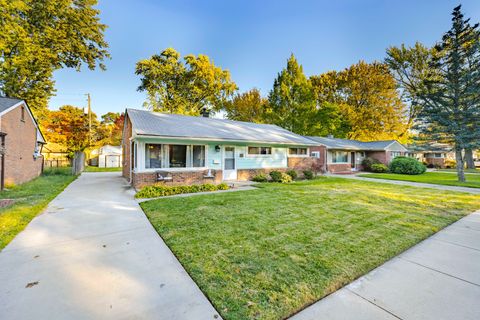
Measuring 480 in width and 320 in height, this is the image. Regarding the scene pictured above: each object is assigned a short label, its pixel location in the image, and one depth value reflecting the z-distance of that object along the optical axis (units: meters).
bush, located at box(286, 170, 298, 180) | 13.48
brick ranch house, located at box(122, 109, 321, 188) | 9.44
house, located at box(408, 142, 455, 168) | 28.43
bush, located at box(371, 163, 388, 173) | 19.72
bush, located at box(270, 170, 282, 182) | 12.34
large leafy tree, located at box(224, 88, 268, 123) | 30.50
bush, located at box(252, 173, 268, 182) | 12.32
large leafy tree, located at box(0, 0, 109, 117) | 13.32
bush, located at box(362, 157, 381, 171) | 21.00
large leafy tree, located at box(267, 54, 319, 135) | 25.67
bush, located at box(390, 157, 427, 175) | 18.25
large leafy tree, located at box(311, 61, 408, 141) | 27.03
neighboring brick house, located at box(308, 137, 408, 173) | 19.53
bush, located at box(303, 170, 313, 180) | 13.96
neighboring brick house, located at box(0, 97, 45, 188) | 9.09
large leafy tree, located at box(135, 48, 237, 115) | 25.55
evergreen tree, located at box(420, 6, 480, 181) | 12.36
